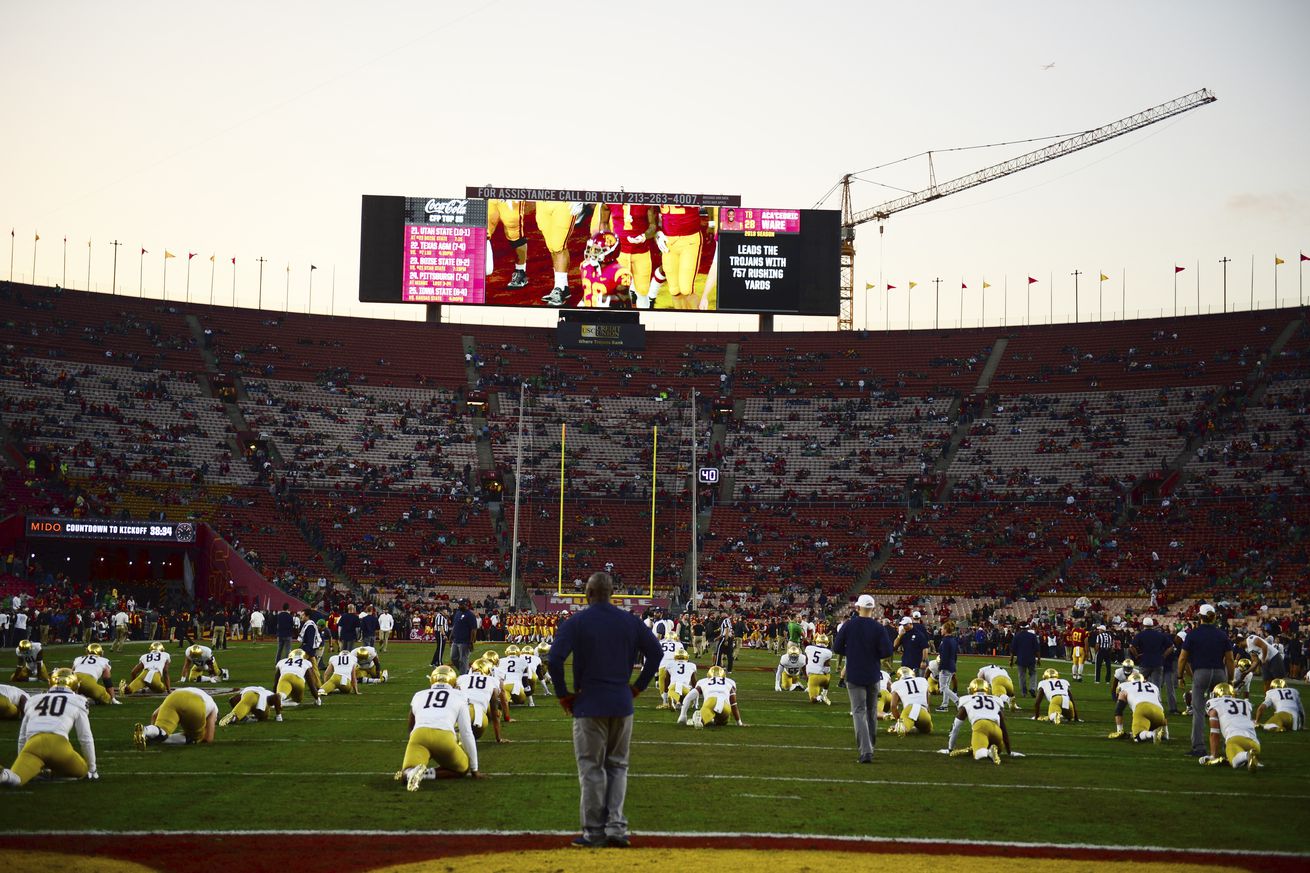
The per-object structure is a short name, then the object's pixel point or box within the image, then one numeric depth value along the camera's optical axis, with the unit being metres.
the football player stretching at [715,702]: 18.78
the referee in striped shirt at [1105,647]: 31.30
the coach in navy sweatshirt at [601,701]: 9.06
